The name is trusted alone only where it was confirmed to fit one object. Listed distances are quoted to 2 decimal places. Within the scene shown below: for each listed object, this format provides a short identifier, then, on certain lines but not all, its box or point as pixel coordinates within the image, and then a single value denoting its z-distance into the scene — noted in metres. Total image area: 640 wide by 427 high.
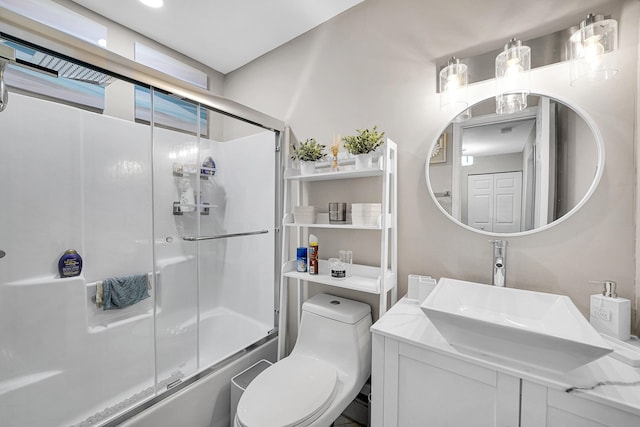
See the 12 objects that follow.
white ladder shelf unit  1.24
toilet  1.00
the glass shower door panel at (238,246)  1.86
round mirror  1.02
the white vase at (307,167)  1.53
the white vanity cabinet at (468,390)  0.66
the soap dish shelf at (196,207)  1.76
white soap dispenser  0.86
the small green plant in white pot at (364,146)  1.30
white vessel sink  0.67
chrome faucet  1.11
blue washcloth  1.65
